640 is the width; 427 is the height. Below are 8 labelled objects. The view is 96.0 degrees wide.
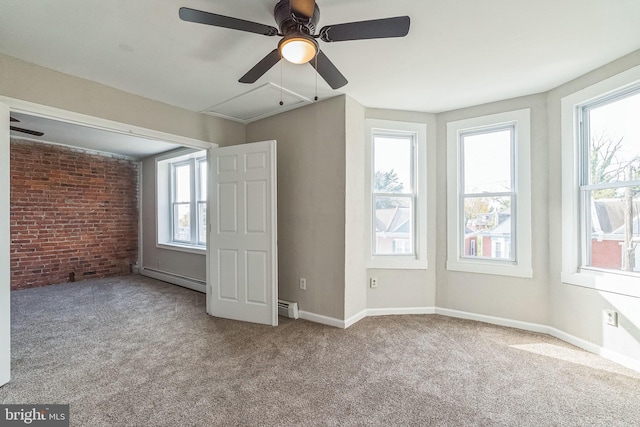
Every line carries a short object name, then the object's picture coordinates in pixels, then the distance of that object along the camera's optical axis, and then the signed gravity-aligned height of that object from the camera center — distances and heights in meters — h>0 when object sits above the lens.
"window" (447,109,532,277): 3.14 +0.19
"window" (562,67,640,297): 2.41 +0.22
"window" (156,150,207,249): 5.21 +0.28
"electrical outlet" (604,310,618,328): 2.45 -0.93
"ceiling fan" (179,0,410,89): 1.44 +0.98
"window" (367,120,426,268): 3.60 +0.20
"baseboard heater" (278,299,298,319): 3.42 -1.15
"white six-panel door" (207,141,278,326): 3.25 -0.25
